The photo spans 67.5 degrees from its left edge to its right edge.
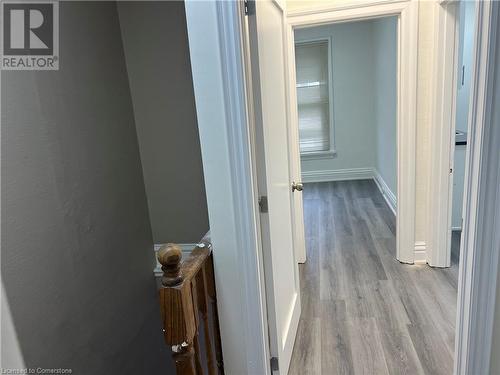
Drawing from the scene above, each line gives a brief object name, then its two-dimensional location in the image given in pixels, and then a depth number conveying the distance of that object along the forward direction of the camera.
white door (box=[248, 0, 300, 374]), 1.55
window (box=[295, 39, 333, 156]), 6.04
